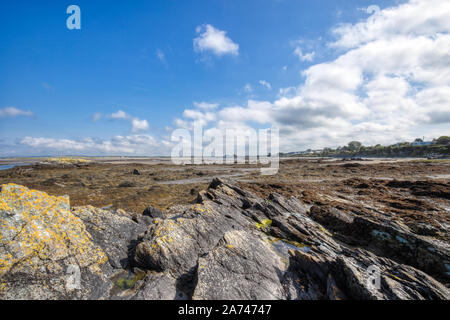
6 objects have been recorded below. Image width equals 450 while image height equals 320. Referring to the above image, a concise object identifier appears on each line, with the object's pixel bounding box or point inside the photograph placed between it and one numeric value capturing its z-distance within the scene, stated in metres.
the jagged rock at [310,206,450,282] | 8.08
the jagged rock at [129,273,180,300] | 5.72
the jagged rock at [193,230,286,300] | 5.89
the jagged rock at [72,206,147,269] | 7.80
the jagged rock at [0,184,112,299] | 5.46
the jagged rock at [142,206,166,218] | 13.05
